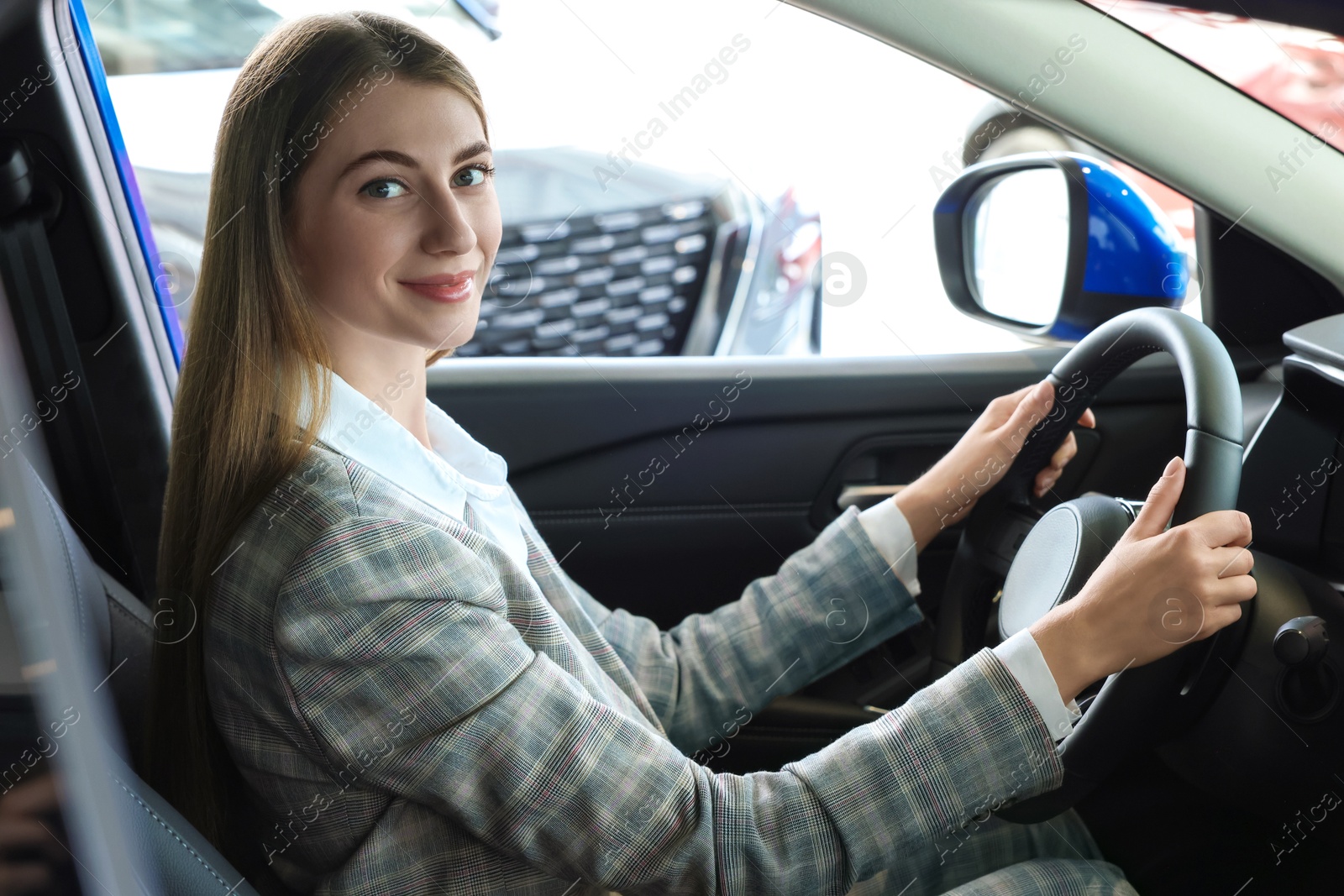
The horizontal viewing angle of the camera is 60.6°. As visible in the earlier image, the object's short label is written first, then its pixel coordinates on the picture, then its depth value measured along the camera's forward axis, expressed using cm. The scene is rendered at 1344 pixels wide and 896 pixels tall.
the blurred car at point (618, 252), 287
